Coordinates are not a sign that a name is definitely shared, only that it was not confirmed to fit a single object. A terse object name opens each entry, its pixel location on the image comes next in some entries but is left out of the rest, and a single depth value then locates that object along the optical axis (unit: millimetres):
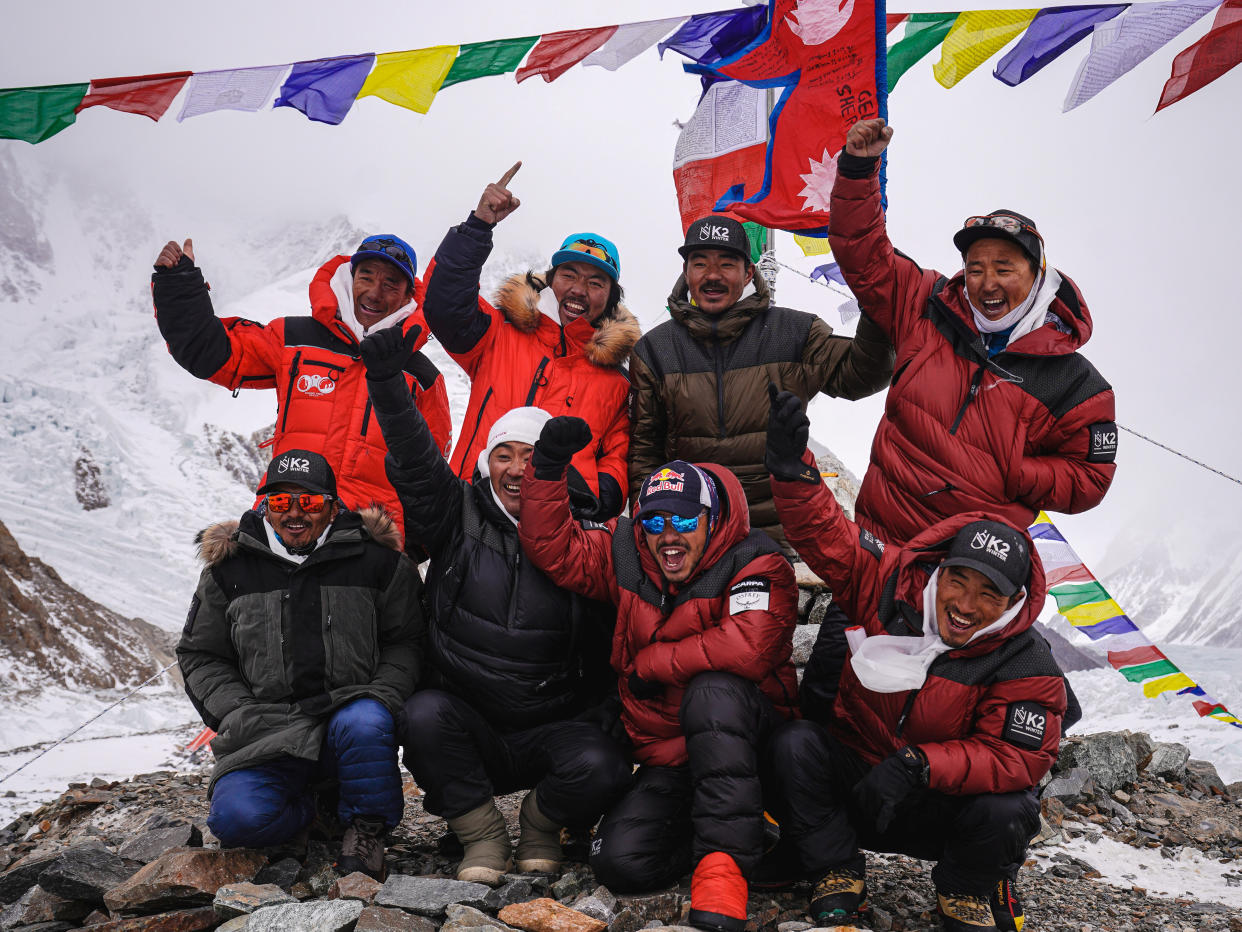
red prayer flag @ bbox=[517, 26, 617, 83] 5891
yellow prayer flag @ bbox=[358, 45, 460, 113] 5770
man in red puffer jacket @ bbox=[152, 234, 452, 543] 4312
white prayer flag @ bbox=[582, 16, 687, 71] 5879
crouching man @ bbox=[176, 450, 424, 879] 3527
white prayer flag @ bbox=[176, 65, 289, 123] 5750
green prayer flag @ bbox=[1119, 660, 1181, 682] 7430
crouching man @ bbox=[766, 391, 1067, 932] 2967
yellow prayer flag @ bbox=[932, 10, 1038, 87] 5422
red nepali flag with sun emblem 4883
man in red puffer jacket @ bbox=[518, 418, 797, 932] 3125
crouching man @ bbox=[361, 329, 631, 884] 3527
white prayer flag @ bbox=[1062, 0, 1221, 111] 4777
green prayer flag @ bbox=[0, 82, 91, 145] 5566
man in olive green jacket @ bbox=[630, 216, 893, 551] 4133
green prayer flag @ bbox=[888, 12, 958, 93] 5695
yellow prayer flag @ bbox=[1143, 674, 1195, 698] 7355
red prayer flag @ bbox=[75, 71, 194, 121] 5680
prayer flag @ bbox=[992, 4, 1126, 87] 5176
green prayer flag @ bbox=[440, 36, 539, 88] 5828
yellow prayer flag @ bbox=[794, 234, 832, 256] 8547
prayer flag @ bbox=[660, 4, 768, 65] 5480
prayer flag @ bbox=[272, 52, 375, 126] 5785
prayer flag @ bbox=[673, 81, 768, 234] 5773
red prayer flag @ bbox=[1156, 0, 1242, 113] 4137
